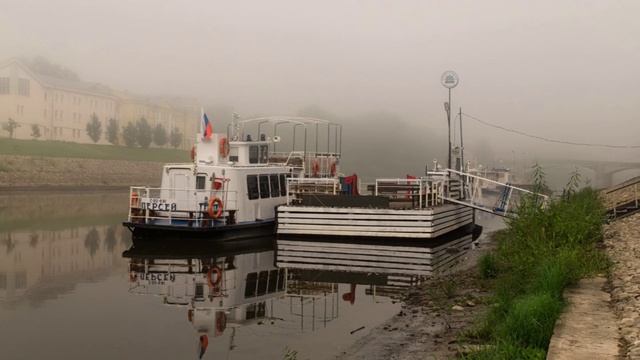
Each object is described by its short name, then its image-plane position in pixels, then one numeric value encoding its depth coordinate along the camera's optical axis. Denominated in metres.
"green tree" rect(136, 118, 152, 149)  110.06
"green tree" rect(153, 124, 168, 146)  116.48
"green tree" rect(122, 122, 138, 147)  109.65
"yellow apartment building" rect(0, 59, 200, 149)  95.12
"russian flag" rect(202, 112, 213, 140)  23.92
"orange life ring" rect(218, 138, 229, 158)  23.91
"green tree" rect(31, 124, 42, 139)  96.56
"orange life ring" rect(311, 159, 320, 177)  31.91
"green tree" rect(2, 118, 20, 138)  91.69
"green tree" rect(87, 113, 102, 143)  105.00
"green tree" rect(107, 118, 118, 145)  109.00
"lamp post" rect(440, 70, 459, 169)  33.75
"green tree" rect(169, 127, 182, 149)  124.30
